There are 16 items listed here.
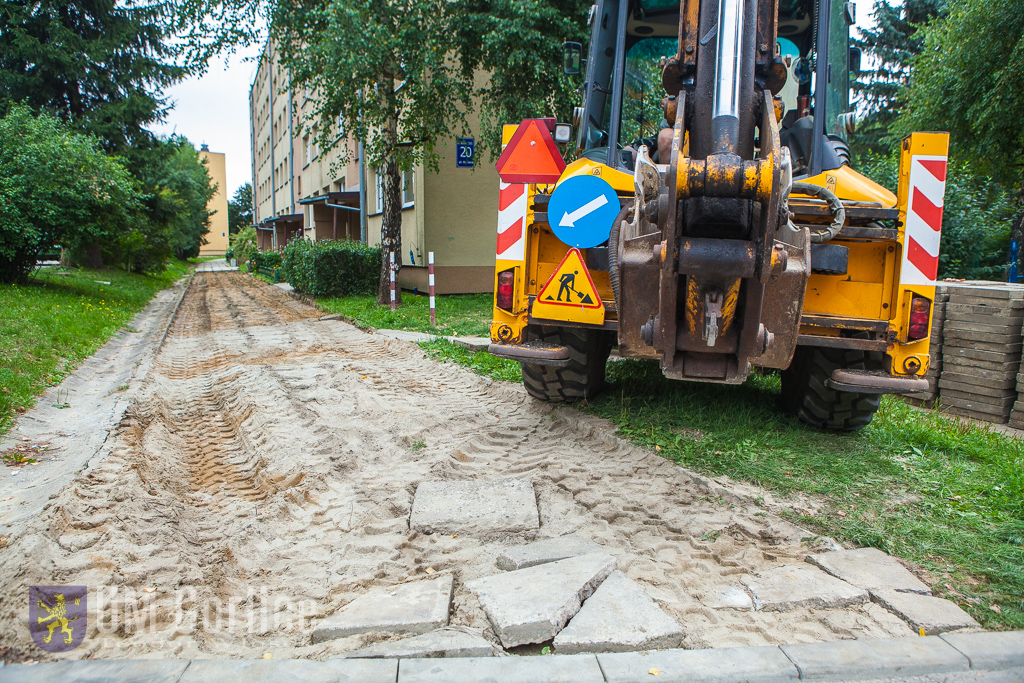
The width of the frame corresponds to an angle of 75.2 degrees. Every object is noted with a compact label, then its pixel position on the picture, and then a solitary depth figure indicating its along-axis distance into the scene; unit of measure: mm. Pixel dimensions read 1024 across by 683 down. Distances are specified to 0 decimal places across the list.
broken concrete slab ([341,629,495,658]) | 2322
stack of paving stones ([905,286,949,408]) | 6789
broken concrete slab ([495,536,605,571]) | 2977
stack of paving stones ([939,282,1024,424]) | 6238
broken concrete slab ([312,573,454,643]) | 2494
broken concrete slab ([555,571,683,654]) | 2369
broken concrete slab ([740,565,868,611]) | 2633
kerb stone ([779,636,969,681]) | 2254
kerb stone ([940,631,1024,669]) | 2293
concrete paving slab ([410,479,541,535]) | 3414
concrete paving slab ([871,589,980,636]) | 2479
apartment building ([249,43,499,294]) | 16500
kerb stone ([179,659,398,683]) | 2168
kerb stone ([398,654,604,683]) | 2199
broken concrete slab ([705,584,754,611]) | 2650
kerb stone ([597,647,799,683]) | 2211
